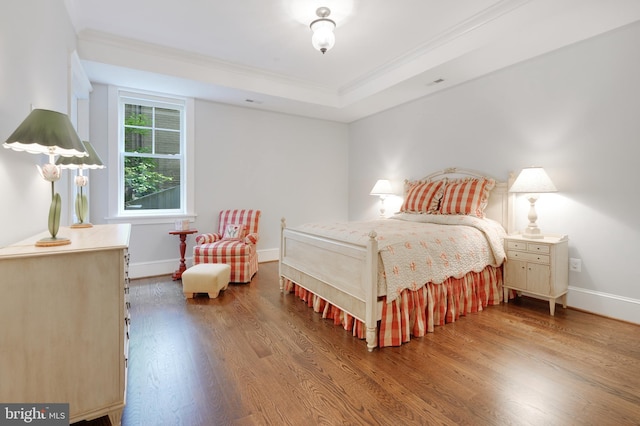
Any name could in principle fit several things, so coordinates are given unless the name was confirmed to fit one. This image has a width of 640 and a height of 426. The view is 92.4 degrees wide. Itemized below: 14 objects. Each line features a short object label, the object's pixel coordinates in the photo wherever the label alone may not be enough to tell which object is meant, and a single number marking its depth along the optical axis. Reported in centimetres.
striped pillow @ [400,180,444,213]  376
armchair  378
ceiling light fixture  271
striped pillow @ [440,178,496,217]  336
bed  223
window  406
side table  395
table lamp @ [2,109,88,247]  131
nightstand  277
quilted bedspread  224
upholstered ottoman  319
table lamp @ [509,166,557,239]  283
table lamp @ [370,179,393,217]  469
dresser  120
